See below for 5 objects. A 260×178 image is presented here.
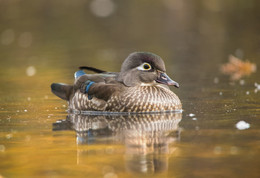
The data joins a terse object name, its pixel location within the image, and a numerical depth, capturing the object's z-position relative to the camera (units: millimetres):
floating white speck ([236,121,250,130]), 17353
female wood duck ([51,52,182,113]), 20109
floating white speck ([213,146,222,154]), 14523
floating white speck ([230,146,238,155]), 14435
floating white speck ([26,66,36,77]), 31109
